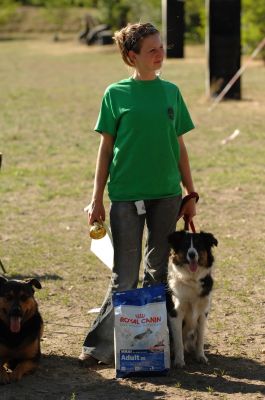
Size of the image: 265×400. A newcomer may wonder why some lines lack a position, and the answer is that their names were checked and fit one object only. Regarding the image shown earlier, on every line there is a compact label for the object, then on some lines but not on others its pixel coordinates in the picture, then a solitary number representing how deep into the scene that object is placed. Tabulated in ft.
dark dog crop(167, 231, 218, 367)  36.99
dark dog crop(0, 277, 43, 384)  36.68
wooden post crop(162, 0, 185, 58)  90.75
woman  36.11
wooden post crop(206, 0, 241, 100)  141.69
